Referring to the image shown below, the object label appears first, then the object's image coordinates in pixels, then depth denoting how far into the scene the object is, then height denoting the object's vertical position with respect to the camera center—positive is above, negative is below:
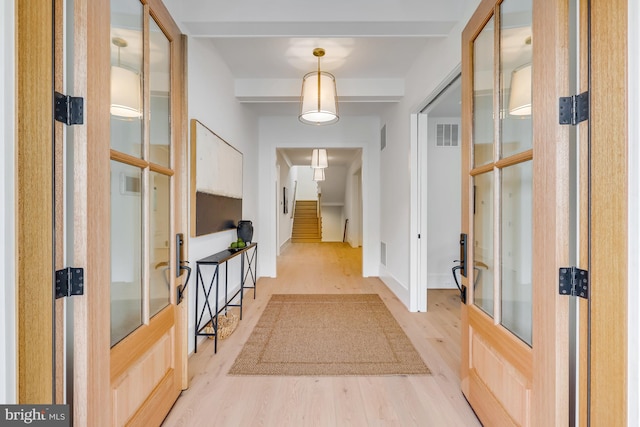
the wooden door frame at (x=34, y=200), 1.03 +0.04
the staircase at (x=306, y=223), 11.68 -0.39
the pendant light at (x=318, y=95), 3.10 +1.15
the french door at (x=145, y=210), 1.39 +0.02
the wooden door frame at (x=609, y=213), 0.96 +0.00
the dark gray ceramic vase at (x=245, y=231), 3.63 -0.21
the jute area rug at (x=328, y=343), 2.35 -1.12
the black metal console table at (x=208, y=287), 2.59 -0.68
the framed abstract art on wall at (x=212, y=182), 2.62 +0.29
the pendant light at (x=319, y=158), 7.03 +1.22
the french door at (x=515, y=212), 1.14 +0.00
